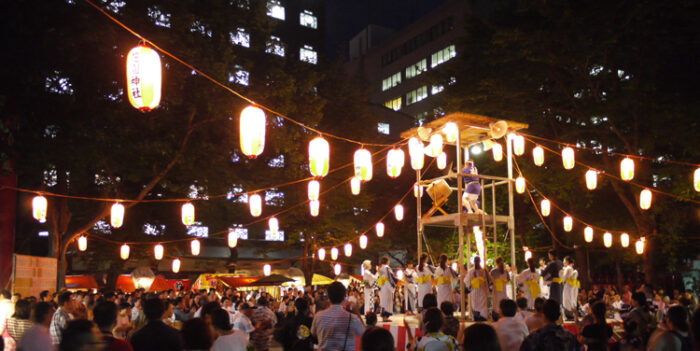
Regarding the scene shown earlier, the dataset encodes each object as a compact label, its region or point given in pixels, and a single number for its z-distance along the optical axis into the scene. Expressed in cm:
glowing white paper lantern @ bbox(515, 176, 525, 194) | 1875
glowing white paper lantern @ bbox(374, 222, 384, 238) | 2430
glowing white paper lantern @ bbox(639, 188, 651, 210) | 1740
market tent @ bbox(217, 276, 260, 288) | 2763
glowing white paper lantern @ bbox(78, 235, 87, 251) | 2211
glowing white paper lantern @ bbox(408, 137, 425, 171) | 1433
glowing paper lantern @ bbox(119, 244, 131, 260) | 2423
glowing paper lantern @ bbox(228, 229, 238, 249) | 2484
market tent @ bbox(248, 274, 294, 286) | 2373
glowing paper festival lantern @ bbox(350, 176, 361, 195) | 2159
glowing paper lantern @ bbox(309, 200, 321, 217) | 2250
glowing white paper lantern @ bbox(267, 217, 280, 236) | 2464
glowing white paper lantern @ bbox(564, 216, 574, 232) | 2146
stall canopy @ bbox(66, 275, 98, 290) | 3144
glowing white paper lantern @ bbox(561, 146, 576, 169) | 1608
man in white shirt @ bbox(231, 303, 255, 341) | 833
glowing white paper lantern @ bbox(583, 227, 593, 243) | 2176
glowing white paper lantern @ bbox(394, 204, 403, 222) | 2251
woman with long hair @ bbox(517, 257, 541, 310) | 1344
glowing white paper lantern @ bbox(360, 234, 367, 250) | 2648
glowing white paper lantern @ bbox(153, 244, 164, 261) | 2505
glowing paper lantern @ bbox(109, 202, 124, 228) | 1848
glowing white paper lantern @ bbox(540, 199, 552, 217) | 2102
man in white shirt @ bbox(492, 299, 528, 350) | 584
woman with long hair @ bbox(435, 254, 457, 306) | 1324
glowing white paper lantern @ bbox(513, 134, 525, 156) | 1522
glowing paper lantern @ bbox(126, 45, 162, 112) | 1044
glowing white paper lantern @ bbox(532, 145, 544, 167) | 1675
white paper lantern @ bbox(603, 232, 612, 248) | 2214
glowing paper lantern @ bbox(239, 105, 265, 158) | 1177
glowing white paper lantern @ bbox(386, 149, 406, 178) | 1594
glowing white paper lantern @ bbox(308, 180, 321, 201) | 1967
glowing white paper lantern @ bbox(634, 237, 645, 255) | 1961
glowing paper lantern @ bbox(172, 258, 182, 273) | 2895
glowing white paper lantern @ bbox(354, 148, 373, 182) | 1566
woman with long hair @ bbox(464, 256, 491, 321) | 1241
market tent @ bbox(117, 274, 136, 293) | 3319
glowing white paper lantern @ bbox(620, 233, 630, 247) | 2149
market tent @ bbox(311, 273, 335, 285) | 2947
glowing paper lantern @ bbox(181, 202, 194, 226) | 2017
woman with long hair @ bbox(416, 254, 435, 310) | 1379
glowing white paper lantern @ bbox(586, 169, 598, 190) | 1727
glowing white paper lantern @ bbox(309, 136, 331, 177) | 1355
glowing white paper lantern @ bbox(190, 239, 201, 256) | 2602
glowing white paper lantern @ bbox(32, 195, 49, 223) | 1697
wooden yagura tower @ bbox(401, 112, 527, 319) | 1183
